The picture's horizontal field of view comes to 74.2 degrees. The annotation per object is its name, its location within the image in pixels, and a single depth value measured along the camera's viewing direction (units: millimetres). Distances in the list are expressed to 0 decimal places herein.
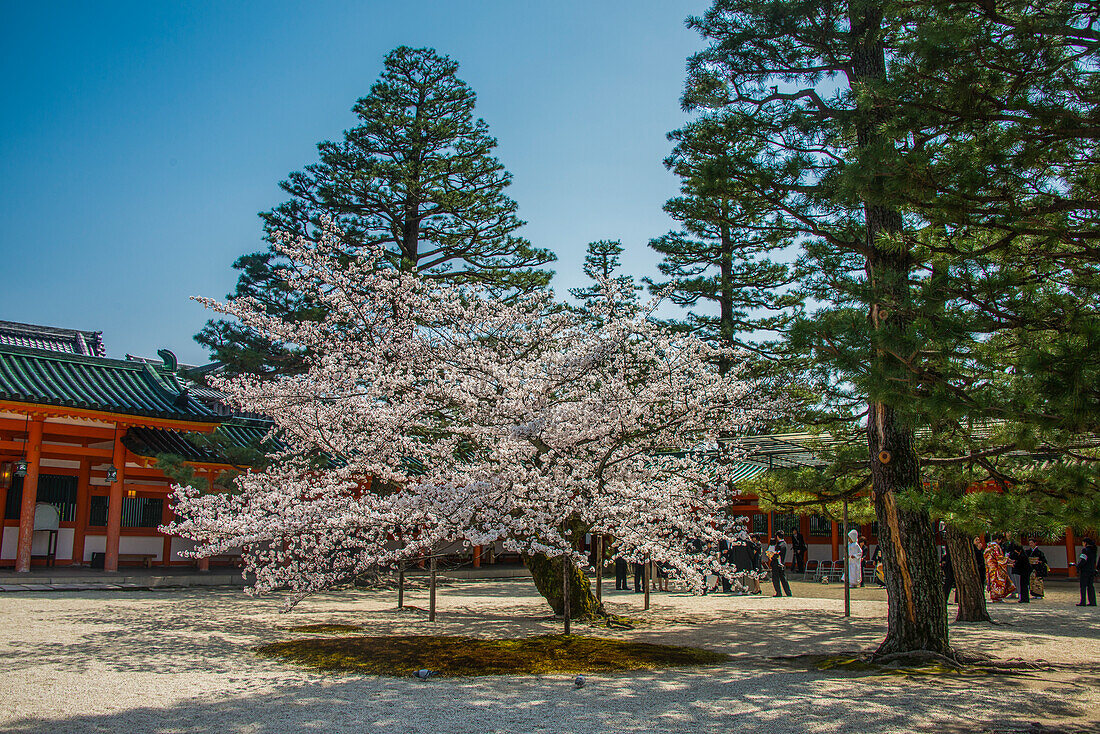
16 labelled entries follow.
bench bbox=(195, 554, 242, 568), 17344
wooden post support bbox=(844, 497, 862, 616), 11631
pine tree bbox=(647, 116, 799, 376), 18297
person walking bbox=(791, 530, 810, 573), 20500
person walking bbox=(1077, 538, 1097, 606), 13086
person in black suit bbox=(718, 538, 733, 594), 15551
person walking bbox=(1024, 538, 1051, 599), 14928
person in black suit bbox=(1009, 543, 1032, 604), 13992
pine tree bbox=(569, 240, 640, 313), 23703
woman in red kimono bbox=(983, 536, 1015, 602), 14633
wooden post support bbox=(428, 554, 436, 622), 10192
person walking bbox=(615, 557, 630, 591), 17156
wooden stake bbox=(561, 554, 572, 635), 8555
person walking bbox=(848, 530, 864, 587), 16875
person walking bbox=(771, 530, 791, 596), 15289
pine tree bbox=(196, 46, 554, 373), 18141
